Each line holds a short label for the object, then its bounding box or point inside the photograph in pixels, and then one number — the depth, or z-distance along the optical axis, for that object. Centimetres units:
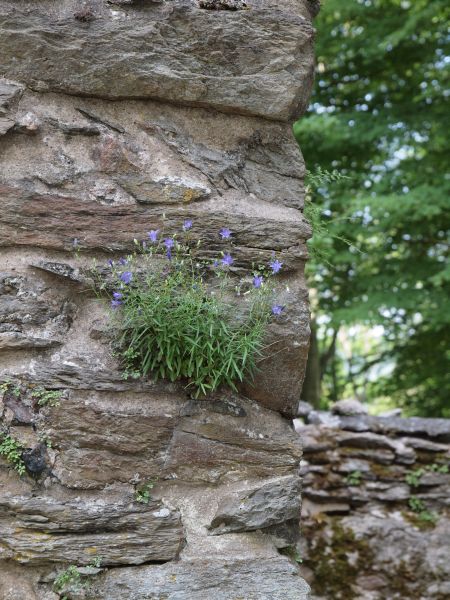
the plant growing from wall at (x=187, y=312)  228
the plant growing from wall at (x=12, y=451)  218
